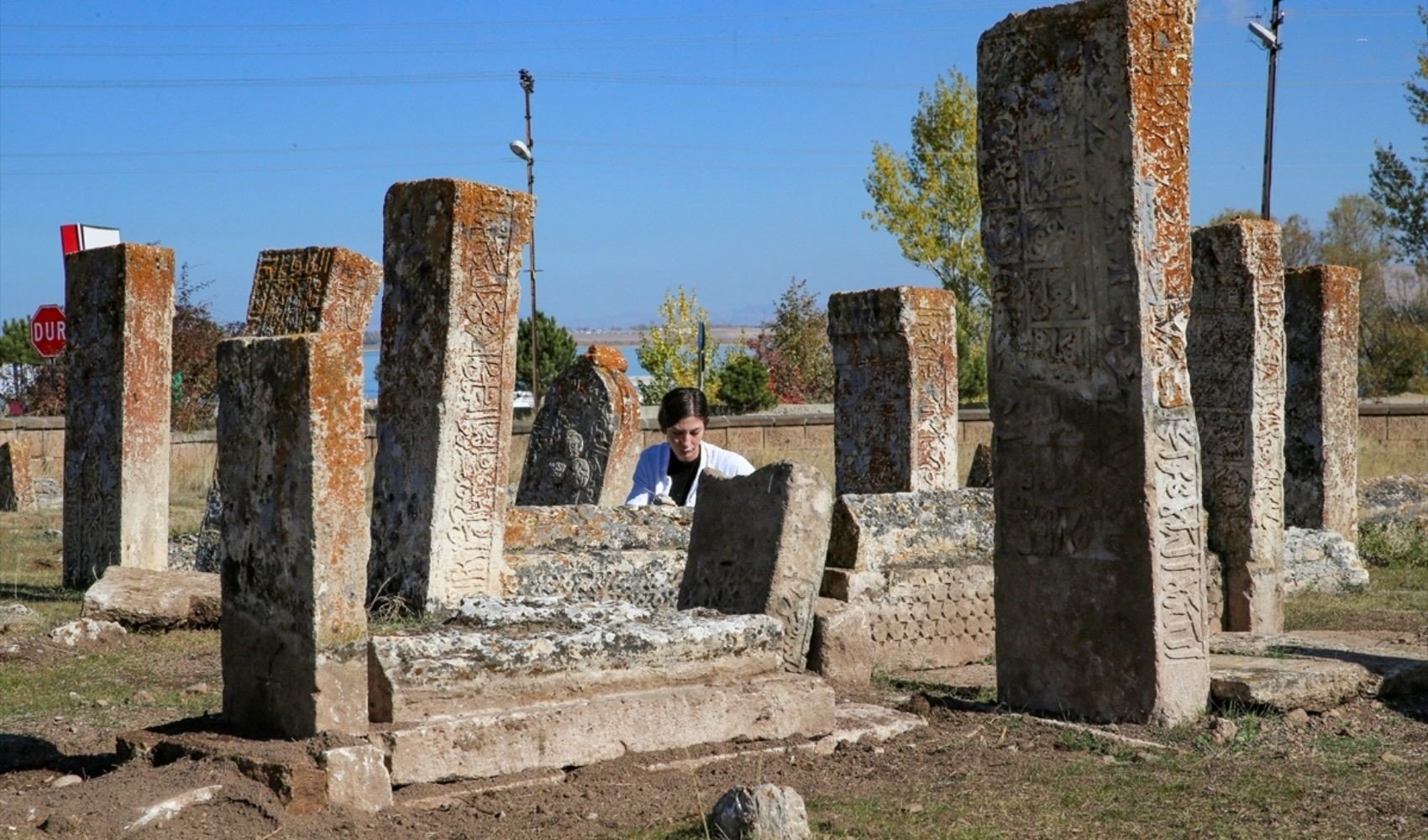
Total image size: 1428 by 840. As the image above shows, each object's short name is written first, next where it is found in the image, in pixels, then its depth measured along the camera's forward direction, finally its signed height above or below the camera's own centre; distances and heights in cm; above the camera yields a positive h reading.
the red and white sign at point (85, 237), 1462 +159
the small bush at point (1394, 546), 1412 -120
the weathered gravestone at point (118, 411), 1203 +2
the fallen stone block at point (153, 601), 952 -109
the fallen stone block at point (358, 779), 522 -117
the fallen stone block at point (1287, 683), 707 -120
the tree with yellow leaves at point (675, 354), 4306 +161
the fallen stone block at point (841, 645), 766 -110
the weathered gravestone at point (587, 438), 1340 -21
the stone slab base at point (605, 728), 556 -115
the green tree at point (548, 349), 4281 +169
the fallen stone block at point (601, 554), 1030 -90
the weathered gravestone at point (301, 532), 546 -40
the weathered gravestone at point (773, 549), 726 -62
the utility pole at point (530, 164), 3219 +512
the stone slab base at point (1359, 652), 764 -123
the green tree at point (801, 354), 4469 +157
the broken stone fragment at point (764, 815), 482 -119
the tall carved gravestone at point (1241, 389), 1058 +14
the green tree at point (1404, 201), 3694 +469
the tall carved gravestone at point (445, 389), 995 +14
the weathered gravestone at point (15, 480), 1955 -80
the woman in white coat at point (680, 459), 975 -29
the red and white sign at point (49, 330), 1847 +95
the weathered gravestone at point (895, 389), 1322 +18
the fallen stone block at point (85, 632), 909 -122
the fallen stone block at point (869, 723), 658 -128
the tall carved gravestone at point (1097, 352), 667 +24
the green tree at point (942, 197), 4359 +571
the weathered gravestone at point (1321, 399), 1362 +9
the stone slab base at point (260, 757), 516 -112
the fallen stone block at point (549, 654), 566 -89
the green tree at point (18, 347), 4641 +192
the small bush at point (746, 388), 3738 +53
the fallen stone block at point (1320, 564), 1259 -120
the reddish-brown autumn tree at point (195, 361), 3009 +100
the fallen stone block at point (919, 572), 903 -90
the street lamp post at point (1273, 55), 3033 +654
